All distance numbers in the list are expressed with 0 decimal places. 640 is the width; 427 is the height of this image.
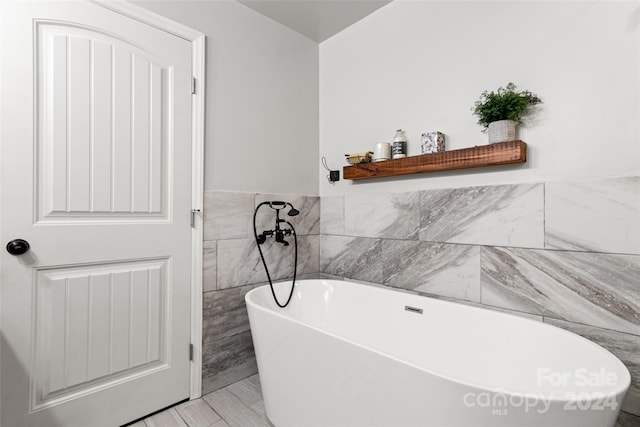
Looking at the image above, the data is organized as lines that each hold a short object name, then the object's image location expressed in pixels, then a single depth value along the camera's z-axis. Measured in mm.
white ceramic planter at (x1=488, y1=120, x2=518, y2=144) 1584
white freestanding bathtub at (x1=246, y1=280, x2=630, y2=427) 866
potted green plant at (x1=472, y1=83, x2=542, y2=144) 1556
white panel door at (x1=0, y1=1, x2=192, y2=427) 1396
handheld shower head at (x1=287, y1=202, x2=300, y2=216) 2196
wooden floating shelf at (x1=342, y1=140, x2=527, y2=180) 1568
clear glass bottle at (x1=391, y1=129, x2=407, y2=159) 2088
